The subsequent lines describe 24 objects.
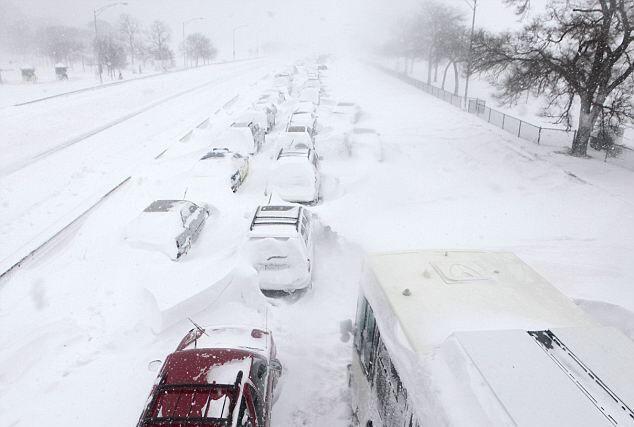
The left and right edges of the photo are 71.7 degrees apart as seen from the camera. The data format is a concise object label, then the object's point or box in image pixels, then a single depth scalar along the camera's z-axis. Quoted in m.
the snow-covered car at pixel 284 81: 43.66
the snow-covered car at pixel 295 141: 18.41
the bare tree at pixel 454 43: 39.59
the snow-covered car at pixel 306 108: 26.77
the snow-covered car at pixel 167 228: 10.63
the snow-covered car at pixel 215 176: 14.15
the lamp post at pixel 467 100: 31.68
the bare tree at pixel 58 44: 67.38
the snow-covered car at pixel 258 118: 23.18
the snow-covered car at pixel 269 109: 26.28
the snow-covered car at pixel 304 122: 20.92
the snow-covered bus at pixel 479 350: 3.18
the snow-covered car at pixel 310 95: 33.70
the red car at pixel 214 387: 4.80
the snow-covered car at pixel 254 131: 20.27
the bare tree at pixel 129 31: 81.82
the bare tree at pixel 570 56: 18.62
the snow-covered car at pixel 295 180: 13.71
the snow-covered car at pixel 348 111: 28.39
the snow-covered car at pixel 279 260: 8.80
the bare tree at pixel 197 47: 84.25
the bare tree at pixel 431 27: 50.19
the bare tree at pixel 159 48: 75.75
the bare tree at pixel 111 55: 56.31
